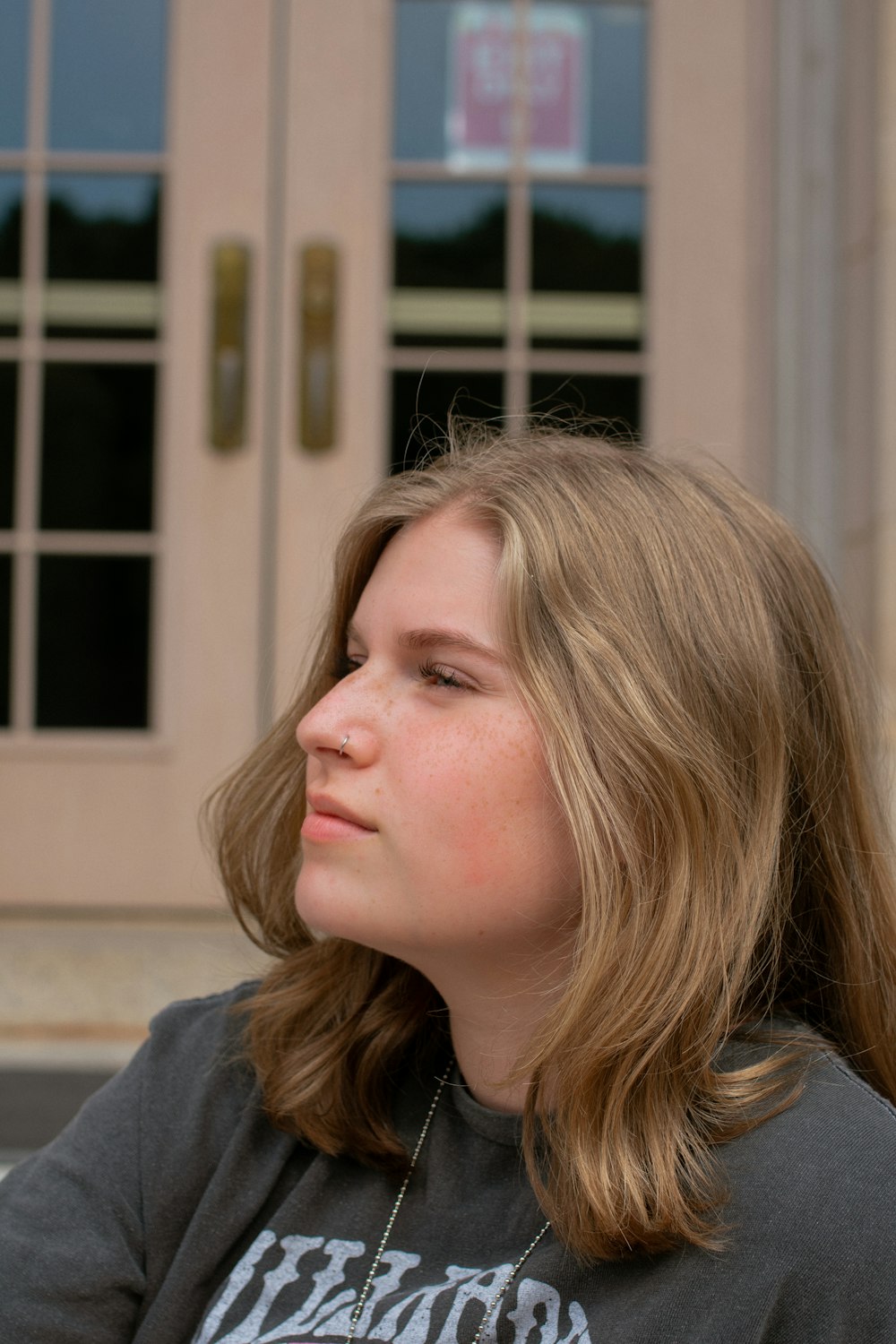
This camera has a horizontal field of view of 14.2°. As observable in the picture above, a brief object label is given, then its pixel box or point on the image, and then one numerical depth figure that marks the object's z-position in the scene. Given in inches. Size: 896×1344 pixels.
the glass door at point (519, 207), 222.6
